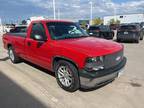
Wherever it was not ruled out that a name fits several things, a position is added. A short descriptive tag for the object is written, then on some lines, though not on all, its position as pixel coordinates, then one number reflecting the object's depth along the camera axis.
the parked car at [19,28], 6.92
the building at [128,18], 49.77
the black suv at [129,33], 8.89
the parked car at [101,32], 10.53
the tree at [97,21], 47.57
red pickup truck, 2.41
